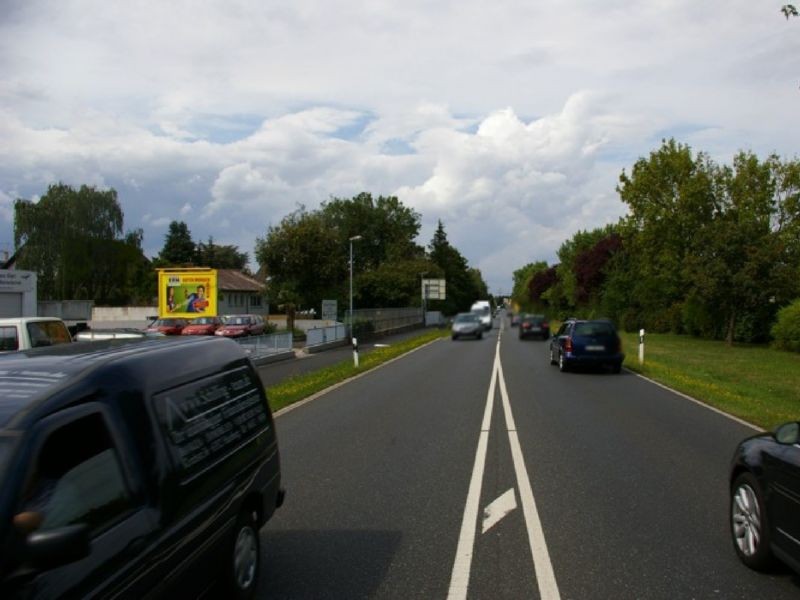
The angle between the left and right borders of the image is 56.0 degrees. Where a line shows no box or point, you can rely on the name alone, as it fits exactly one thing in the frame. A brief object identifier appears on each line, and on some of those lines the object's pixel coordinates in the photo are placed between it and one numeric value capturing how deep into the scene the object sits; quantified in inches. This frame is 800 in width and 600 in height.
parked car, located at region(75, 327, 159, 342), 664.7
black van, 101.9
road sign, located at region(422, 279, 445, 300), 3316.9
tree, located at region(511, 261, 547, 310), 5480.3
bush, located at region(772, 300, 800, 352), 1156.5
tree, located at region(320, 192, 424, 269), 4382.4
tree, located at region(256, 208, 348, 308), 1982.0
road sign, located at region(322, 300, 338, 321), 1887.3
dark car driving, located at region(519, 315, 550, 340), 1802.4
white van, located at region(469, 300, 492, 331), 2354.8
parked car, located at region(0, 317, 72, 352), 512.4
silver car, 1839.3
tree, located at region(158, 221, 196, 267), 4160.9
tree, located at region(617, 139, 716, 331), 1811.0
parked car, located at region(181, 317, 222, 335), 1713.8
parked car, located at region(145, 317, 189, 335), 1702.8
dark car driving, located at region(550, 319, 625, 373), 818.2
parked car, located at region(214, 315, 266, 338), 1695.6
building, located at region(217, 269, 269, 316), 2989.7
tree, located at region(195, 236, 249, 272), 4474.7
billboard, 1557.6
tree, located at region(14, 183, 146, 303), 2765.7
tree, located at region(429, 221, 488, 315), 4726.9
